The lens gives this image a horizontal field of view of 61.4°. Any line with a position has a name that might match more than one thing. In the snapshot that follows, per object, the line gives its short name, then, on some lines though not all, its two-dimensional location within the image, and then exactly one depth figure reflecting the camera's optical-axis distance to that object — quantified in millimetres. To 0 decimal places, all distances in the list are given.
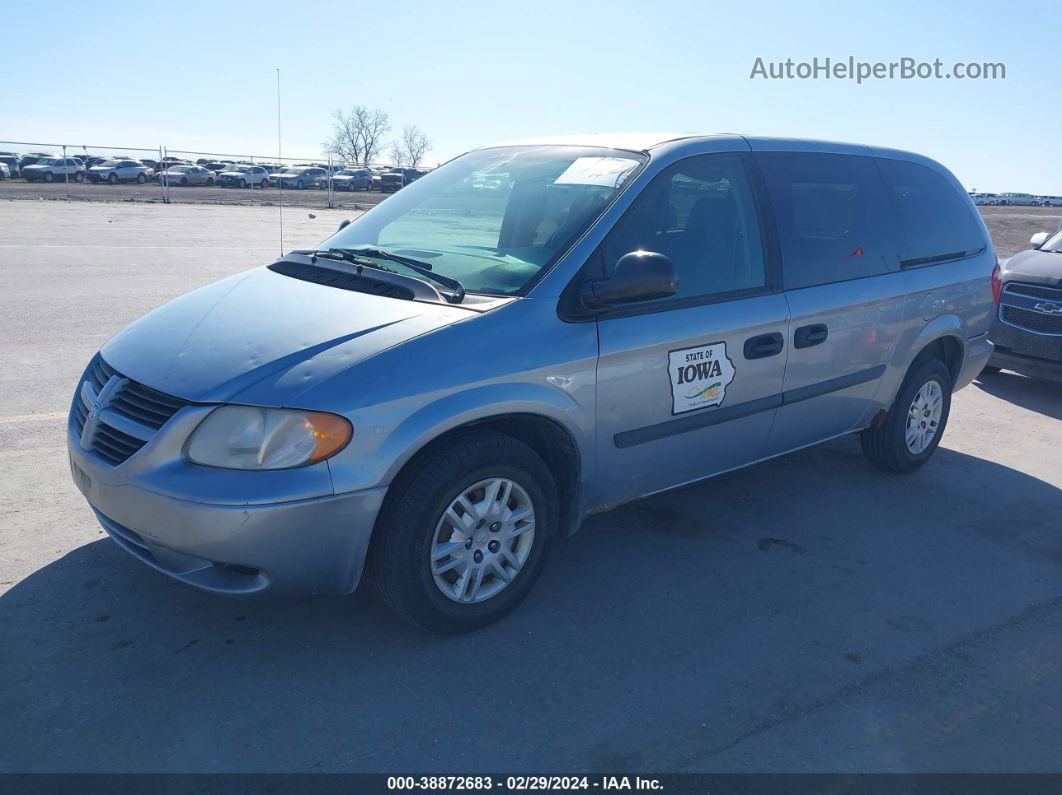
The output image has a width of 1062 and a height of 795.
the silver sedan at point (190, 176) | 50406
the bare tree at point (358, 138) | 79750
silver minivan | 2998
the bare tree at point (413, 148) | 86312
